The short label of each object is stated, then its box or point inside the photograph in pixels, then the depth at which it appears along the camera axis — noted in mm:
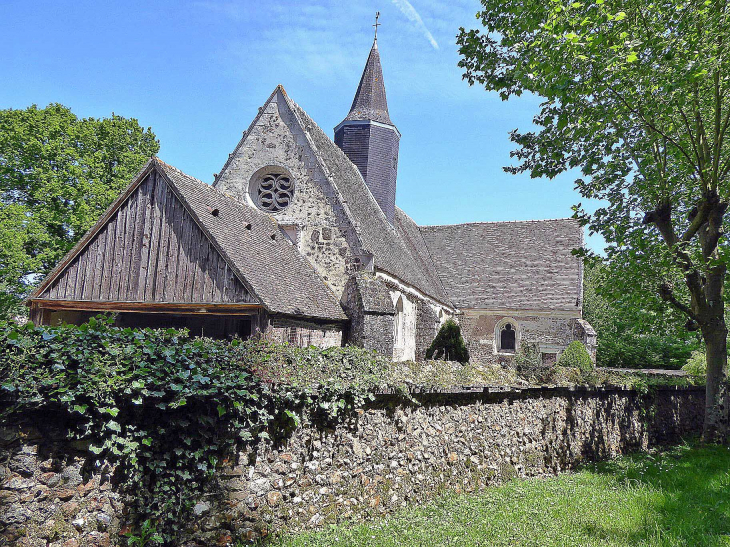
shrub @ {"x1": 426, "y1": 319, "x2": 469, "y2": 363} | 13898
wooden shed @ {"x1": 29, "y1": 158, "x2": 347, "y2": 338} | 10555
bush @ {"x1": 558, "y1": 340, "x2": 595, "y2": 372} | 14055
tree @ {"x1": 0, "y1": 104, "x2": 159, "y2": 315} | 22109
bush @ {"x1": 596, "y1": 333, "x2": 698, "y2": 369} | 32219
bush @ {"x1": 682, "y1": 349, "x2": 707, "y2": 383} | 20167
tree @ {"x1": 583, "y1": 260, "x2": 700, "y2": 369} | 32219
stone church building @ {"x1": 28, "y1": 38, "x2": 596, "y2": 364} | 10852
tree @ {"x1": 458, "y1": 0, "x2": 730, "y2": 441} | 7957
